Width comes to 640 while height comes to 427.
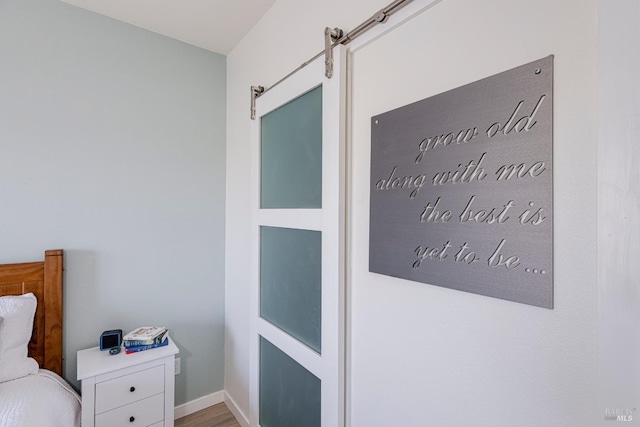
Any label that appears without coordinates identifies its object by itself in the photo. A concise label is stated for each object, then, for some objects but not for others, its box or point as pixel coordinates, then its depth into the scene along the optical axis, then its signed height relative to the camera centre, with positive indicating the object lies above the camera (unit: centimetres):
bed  126 -71
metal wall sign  71 +8
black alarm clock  175 -75
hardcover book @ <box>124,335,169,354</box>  175 -80
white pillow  142 -61
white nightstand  154 -95
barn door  123 -19
